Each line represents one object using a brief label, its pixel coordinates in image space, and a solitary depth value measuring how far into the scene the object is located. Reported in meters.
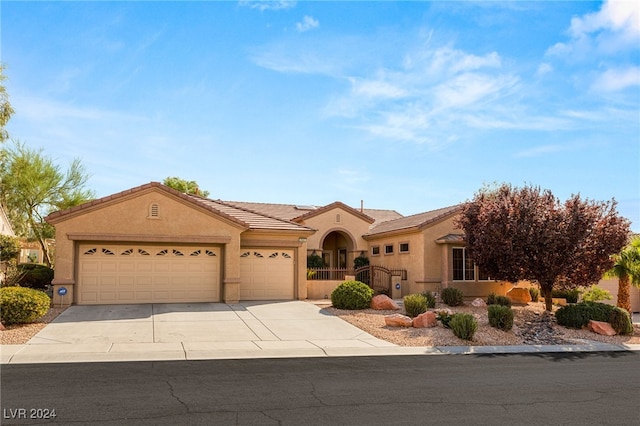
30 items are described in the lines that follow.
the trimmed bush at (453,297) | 23.56
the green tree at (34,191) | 30.19
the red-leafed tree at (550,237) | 19.05
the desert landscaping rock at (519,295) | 26.34
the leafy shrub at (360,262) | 30.97
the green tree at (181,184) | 46.94
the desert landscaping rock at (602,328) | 17.95
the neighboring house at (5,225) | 28.94
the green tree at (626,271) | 21.25
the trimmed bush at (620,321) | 18.12
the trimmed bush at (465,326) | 15.88
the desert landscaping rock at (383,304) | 21.09
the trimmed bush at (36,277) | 23.39
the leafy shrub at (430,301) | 21.92
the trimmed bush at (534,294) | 27.22
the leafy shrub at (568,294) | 26.83
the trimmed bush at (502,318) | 17.50
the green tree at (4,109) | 20.48
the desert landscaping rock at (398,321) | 17.69
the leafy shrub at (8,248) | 23.59
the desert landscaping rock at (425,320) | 17.50
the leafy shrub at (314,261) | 29.70
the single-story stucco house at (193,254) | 20.19
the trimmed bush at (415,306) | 19.42
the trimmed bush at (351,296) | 20.89
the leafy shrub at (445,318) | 17.28
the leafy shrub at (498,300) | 22.62
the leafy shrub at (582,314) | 18.50
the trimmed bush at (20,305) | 15.27
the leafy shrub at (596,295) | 24.67
